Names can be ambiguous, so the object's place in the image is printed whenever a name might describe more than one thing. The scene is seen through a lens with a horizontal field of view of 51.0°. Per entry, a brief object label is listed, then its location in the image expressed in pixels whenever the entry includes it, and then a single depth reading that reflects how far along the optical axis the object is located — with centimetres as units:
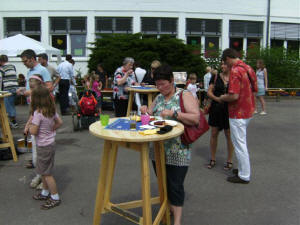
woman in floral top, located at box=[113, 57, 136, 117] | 702
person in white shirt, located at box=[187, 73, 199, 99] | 1019
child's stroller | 809
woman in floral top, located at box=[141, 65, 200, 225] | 303
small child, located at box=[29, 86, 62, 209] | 366
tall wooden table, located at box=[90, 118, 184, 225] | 269
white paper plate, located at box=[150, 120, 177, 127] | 303
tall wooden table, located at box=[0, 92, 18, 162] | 548
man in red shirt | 423
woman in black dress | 482
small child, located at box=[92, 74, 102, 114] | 943
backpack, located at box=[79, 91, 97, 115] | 809
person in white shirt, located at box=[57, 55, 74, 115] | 1052
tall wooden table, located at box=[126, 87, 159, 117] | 653
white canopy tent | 1060
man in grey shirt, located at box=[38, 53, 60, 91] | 752
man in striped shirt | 796
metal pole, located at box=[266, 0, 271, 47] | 1847
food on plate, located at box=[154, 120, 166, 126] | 302
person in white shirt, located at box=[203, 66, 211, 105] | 1172
